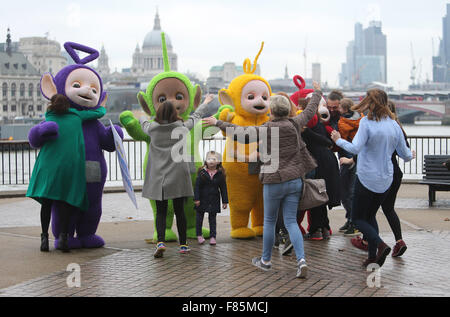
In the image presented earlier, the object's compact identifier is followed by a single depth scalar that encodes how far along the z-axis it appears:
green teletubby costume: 7.06
